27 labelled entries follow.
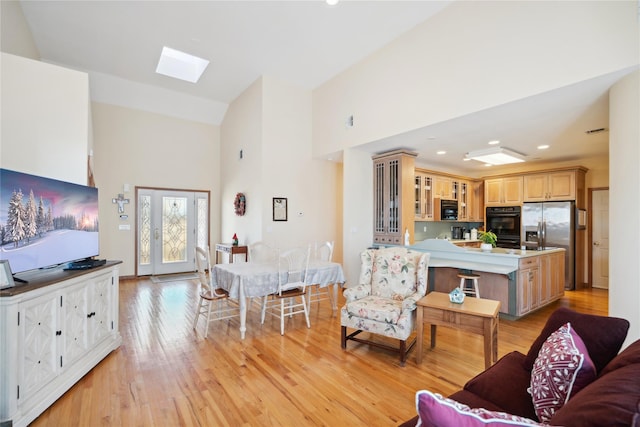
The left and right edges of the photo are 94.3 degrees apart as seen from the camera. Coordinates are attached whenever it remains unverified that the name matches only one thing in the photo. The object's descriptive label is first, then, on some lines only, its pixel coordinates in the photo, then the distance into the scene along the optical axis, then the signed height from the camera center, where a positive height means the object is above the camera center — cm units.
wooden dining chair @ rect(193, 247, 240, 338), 343 -90
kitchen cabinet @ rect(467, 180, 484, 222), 770 +36
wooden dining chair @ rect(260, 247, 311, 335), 367 -77
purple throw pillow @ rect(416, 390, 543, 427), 72 -50
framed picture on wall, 573 +8
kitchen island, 390 -84
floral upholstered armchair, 282 -89
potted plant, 437 -40
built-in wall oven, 682 -24
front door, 680 -37
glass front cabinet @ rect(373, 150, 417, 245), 520 +32
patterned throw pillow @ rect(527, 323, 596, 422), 121 -69
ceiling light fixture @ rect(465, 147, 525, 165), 501 +104
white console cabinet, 189 -94
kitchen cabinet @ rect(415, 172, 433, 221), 634 +36
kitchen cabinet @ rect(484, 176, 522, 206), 682 +54
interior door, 596 -50
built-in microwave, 685 +8
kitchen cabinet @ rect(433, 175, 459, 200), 683 +61
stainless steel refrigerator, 588 -31
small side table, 597 -75
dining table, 340 -80
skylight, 550 +284
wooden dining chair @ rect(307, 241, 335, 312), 443 -94
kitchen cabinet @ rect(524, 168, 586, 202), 595 +61
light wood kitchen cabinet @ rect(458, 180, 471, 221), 735 +34
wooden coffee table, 249 -91
